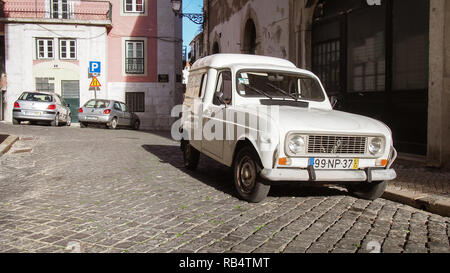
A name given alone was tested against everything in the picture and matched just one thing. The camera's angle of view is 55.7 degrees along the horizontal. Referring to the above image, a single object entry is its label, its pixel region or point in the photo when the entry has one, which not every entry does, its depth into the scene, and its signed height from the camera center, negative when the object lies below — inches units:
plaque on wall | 1175.0 +88.1
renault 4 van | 186.2 -10.5
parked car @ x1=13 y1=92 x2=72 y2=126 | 722.8 +1.9
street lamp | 803.0 +193.1
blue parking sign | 1088.8 +107.8
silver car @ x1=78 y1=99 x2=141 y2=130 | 796.6 -8.2
